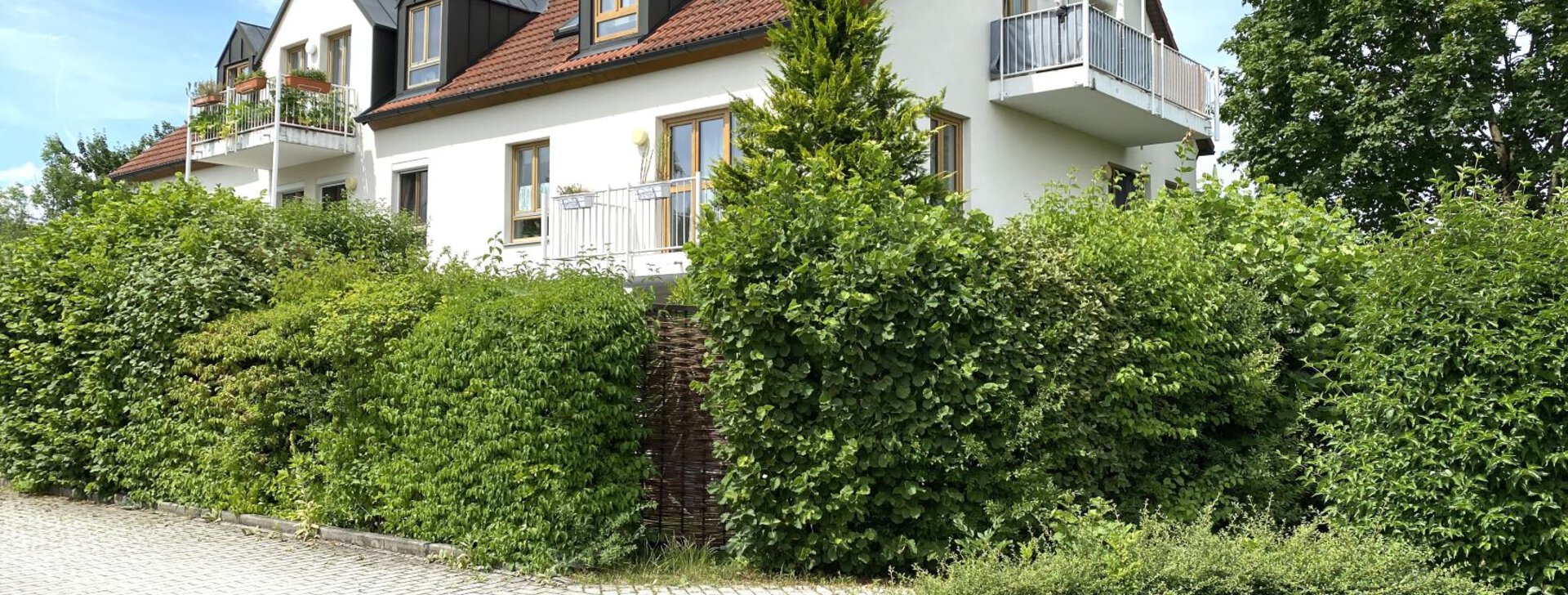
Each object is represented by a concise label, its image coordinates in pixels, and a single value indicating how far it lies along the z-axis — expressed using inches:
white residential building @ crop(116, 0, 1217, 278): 636.7
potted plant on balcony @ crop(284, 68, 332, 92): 841.5
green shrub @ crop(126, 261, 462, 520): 395.2
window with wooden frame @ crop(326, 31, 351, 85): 893.2
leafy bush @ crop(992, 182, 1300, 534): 332.2
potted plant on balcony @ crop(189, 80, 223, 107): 900.0
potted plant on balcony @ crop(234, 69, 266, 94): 852.7
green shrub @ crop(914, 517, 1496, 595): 266.7
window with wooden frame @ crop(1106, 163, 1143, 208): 783.7
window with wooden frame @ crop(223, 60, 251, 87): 1005.6
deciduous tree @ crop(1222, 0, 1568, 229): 870.4
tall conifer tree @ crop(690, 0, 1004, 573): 324.2
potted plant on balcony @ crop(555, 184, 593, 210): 642.8
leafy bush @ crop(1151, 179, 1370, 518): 360.2
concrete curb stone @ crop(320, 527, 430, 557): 369.1
